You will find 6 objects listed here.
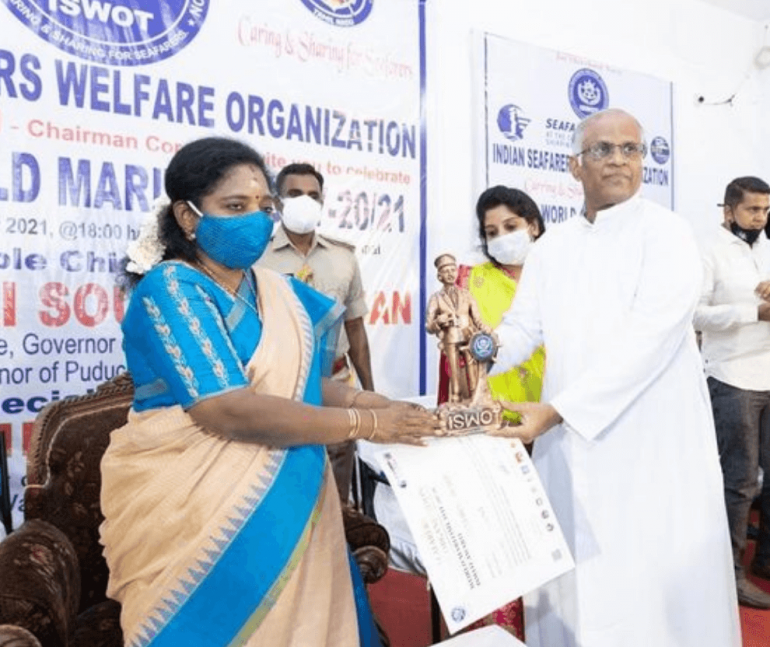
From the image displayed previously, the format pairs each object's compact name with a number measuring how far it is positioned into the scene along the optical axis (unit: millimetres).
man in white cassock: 1702
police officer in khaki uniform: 2885
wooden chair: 1609
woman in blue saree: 1270
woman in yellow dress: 2549
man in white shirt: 3002
